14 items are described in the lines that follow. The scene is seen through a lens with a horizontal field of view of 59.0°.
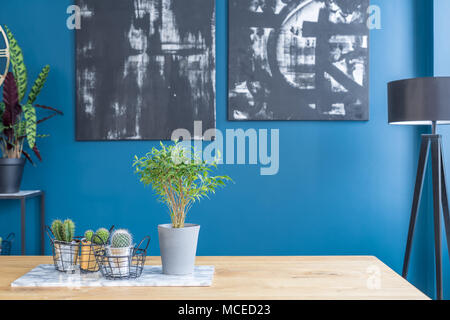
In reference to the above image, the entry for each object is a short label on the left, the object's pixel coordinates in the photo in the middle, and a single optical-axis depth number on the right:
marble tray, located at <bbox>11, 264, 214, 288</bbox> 1.14
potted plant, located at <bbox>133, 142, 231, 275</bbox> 1.23
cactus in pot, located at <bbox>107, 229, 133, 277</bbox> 1.20
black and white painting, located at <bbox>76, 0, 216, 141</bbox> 2.71
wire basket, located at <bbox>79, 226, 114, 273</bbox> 1.26
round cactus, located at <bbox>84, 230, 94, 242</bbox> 1.30
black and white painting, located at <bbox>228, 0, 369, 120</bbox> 2.71
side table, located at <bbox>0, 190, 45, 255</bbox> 2.37
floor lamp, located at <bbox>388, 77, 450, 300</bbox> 2.04
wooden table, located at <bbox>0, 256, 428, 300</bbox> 1.05
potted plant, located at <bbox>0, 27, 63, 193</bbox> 2.39
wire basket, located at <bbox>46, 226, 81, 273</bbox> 1.27
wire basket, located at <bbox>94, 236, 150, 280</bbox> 1.20
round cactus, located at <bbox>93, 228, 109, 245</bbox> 1.28
